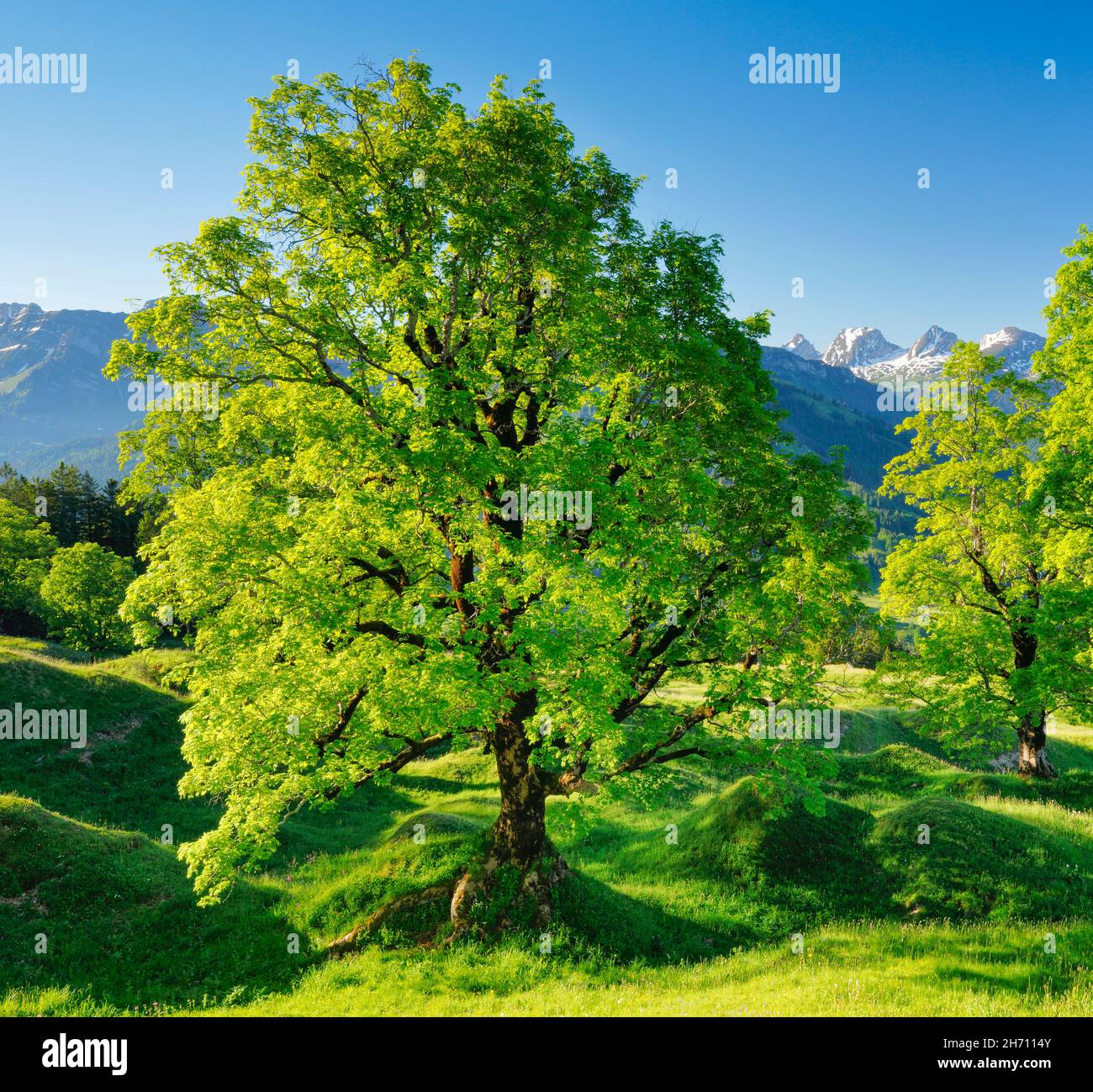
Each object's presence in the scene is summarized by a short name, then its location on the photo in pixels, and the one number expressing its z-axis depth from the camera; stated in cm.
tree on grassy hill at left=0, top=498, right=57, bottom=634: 6412
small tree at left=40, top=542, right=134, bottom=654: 5406
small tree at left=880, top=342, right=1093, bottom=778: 2362
